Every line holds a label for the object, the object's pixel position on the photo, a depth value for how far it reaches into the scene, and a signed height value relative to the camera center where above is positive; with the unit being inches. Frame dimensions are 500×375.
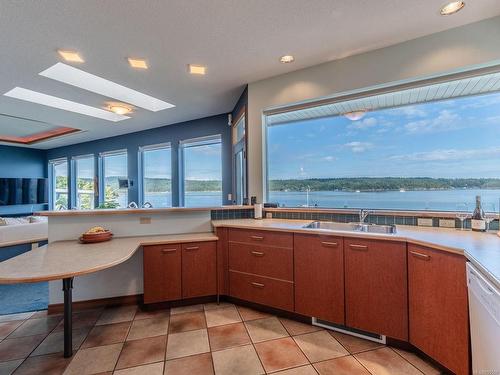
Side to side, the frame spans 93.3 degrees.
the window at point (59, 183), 299.4 +13.3
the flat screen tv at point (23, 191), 269.3 +3.5
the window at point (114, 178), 240.9 +15.4
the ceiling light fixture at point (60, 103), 141.4 +60.9
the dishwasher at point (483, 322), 39.9 -25.9
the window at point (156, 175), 215.9 +16.2
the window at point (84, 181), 272.9 +13.8
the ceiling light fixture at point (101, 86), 118.3 +61.5
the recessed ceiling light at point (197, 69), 111.0 +59.0
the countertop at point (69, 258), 56.9 -19.7
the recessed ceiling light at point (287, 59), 104.0 +58.5
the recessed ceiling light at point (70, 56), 96.7 +57.9
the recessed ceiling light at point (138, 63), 104.6 +58.5
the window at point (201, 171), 192.2 +16.9
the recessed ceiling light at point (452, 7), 74.2 +57.8
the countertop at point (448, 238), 48.5 -14.9
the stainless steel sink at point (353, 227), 92.0 -15.8
